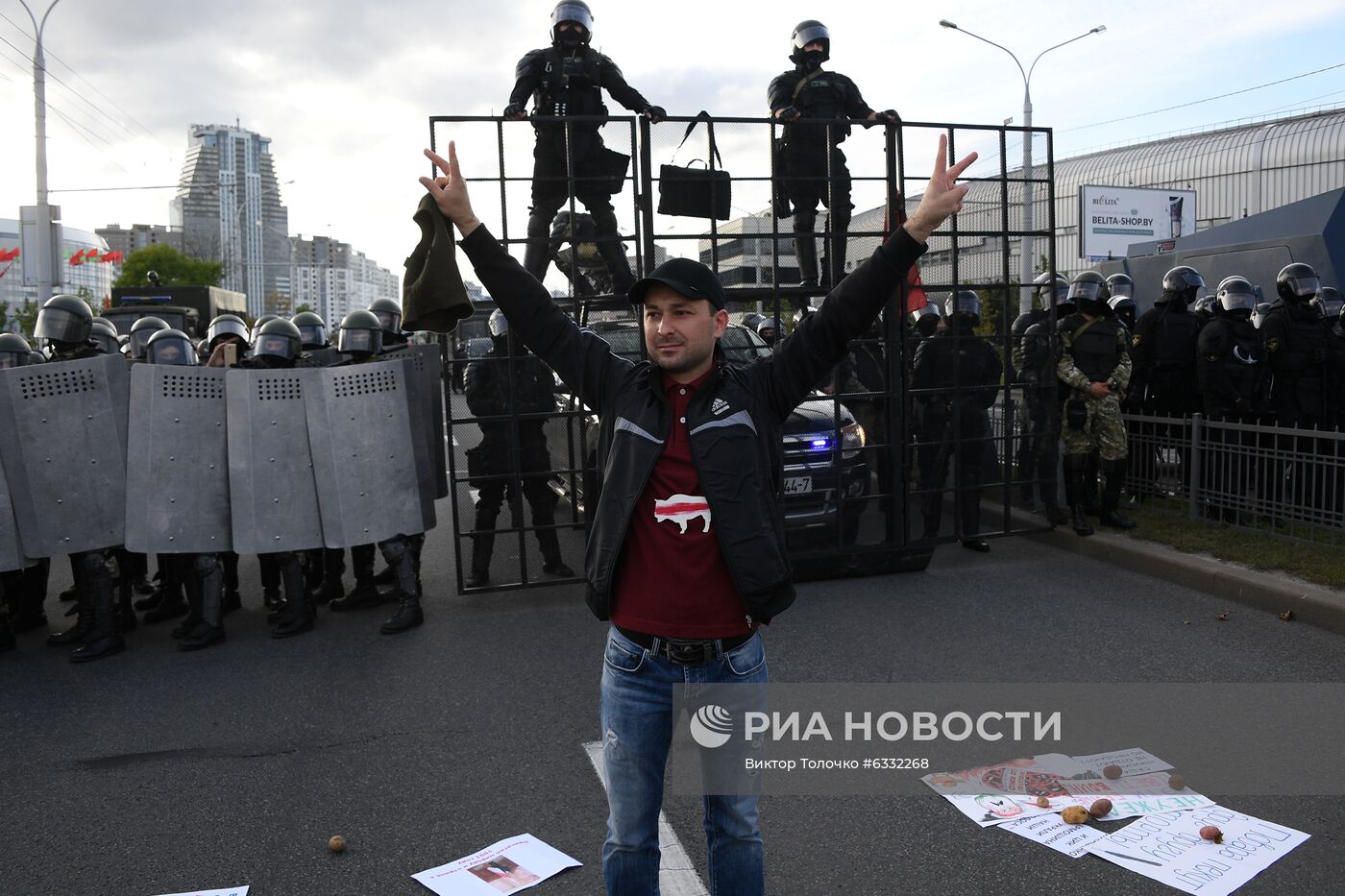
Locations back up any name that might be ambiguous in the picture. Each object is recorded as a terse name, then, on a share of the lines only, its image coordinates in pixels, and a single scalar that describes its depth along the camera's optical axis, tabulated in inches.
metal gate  290.5
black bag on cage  293.6
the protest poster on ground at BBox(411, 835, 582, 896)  133.6
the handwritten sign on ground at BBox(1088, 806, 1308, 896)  129.9
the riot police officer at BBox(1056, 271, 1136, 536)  358.0
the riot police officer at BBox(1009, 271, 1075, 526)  334.3
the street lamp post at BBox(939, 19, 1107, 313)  343.3
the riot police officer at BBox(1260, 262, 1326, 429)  362.6
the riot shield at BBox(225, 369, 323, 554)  264.4
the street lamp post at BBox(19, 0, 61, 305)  885.2
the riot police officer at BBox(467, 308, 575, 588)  287.7
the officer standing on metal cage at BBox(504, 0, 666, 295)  291.0
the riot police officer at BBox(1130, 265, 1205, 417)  397.7
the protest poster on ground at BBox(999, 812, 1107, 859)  138.6
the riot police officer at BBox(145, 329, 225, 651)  261.6
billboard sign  1205.1
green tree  2095.2
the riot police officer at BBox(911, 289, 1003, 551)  319.9
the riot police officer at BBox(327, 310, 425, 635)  276.4
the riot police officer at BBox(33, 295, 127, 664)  256.2
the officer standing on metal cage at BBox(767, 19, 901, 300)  307.7
